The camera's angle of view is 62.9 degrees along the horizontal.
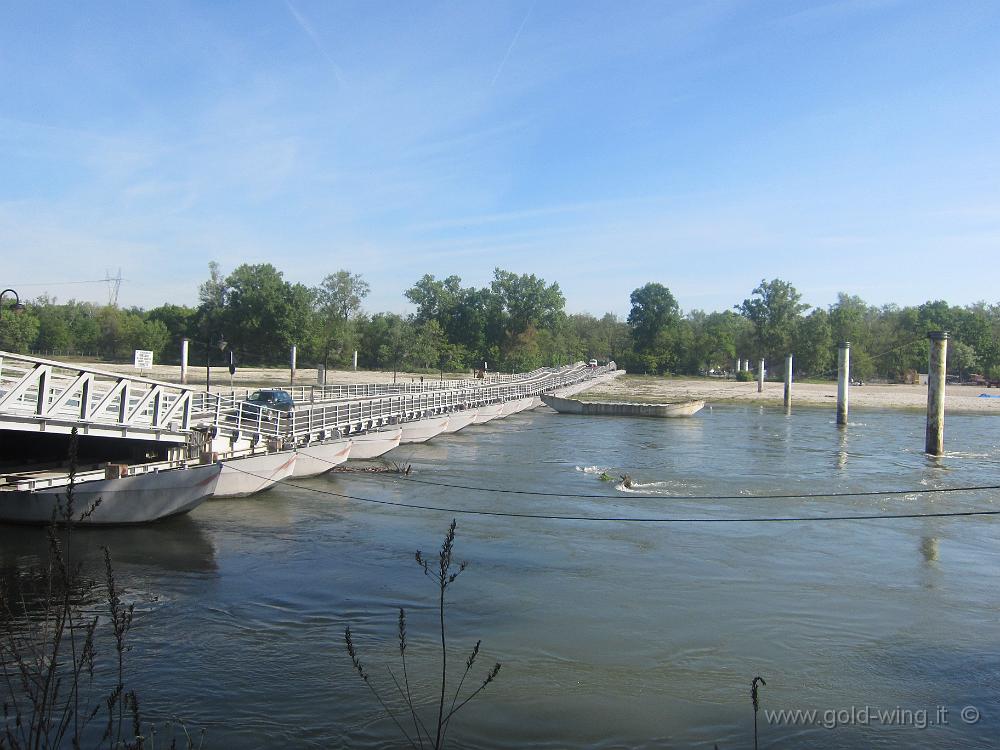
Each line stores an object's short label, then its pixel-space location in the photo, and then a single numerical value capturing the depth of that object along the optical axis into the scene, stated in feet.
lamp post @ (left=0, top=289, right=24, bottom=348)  62.39
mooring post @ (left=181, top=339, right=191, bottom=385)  162.51
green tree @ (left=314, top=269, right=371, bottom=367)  326.03
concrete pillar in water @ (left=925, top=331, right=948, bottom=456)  121.49
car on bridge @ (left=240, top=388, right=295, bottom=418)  104.13
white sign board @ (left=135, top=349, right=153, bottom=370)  161.07
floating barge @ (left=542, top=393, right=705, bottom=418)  204.44
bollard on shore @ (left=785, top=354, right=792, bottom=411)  235.61
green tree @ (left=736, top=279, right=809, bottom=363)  382.42
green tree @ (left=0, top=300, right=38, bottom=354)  251.19
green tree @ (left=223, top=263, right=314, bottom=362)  296.30
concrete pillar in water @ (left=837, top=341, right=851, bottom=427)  175.62
